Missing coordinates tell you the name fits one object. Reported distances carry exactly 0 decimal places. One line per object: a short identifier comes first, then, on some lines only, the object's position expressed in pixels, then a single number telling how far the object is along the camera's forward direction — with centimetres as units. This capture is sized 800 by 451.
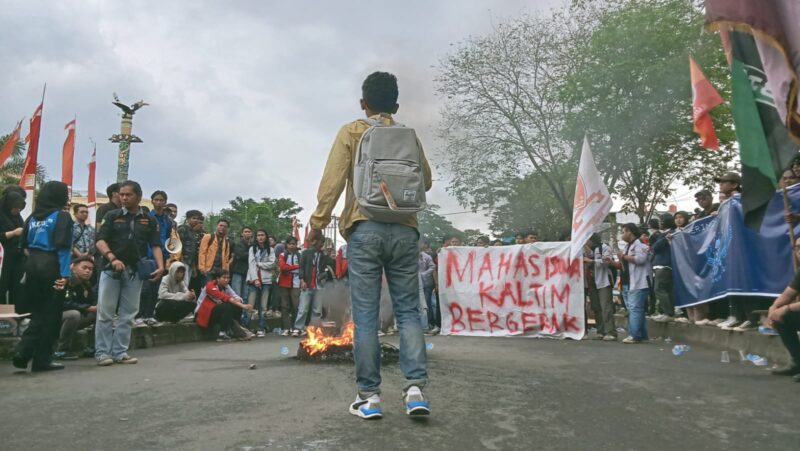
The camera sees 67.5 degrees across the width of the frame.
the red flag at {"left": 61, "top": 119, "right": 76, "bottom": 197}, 1334
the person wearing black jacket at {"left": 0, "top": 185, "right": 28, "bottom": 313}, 710
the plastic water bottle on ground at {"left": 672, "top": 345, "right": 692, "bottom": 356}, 714
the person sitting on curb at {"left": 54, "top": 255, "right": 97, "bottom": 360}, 714
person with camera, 620
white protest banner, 1080
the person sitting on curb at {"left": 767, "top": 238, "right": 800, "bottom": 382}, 474
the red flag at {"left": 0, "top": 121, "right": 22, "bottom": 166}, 1138
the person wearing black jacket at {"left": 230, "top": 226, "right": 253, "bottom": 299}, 1138
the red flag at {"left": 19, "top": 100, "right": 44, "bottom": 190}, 1087
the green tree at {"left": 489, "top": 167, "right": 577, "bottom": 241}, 3981
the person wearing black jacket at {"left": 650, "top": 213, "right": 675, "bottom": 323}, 971
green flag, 385
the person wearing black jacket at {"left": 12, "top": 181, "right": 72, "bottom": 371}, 555
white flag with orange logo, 964
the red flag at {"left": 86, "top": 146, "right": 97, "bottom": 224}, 1068
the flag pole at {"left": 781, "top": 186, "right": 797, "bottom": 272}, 491
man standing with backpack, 356
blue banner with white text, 704
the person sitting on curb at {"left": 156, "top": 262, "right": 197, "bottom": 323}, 964
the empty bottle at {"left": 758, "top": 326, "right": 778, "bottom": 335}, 654
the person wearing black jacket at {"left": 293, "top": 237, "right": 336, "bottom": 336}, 1166
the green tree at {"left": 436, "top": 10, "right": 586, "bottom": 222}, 2467
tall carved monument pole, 2142
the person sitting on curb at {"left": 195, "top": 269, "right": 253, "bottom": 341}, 1011
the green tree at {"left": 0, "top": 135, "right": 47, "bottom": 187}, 3105
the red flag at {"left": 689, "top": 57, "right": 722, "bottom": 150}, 748
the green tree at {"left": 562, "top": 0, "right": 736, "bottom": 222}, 2048
